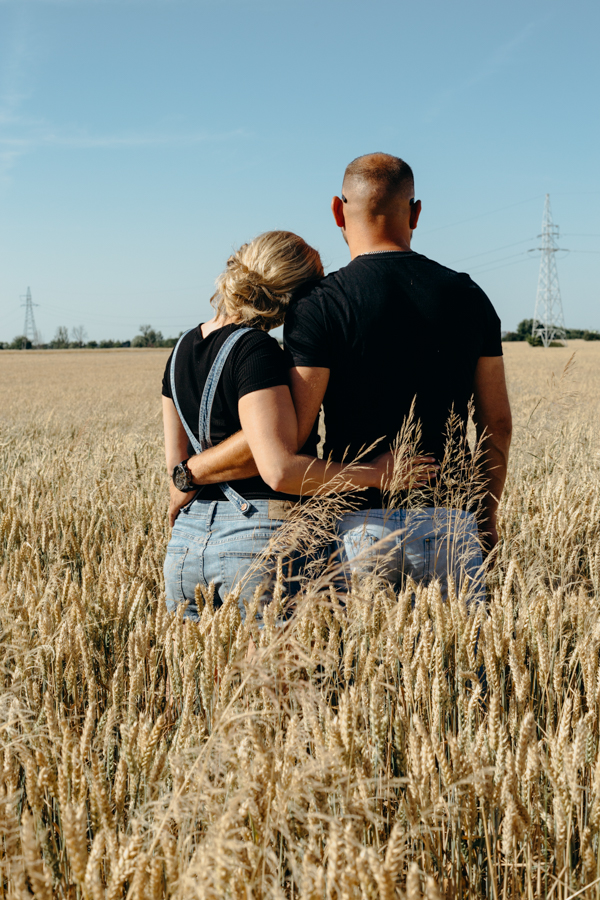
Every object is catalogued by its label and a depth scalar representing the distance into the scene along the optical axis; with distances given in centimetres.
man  213
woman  196
